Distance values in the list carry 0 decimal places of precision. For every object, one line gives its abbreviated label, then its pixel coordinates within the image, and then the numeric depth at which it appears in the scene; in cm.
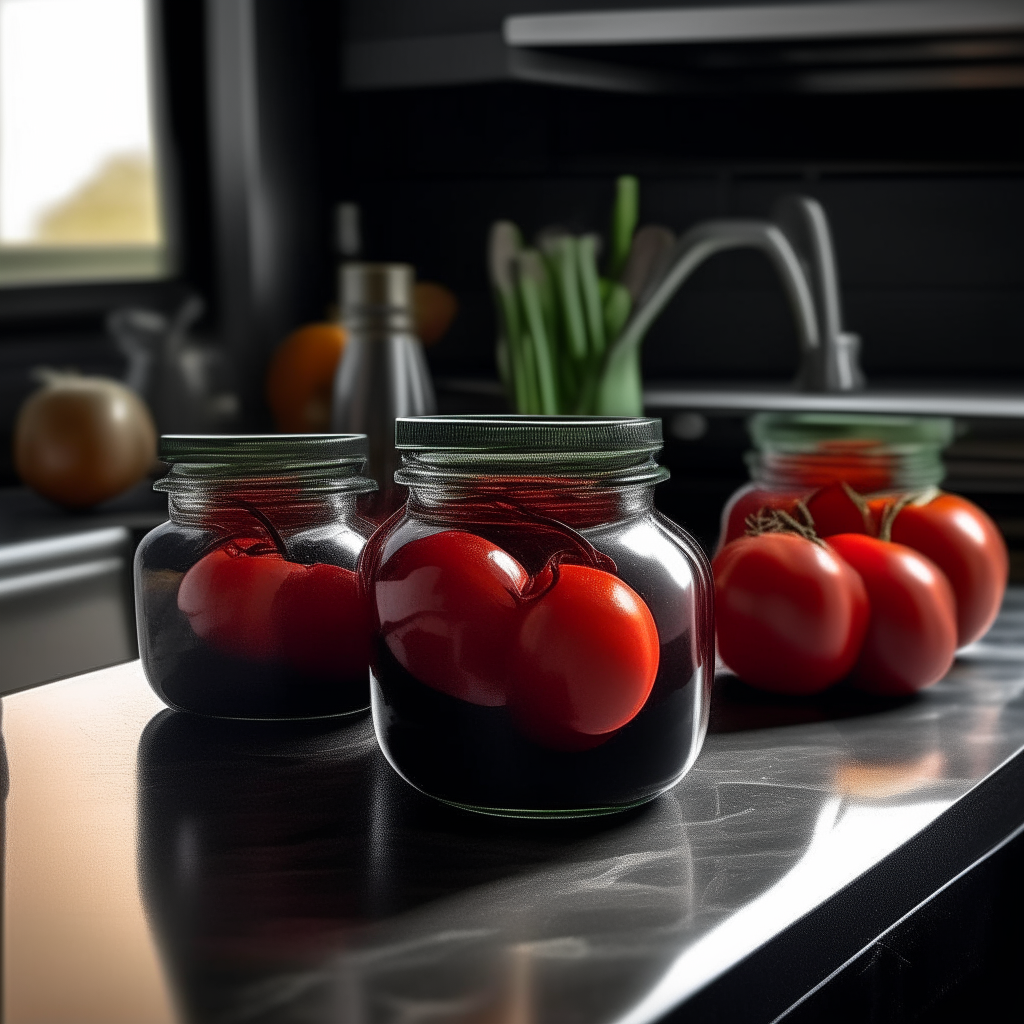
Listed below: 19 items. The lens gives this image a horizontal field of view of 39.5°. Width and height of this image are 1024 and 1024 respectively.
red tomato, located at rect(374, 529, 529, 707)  57
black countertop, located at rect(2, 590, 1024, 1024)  46
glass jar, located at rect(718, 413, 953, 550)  92
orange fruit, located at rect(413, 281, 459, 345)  250
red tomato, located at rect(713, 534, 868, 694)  79
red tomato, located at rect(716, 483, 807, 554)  92
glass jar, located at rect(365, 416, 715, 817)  57
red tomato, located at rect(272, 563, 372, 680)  71
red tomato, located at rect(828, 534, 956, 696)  81
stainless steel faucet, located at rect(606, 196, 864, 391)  173
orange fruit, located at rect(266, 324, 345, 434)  216
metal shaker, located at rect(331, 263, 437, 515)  142
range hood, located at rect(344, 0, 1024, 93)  193
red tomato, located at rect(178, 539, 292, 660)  71
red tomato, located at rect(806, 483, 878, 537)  90
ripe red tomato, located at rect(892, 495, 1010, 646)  89
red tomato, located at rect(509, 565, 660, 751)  57
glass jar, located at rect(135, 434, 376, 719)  71
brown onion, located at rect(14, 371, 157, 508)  183
